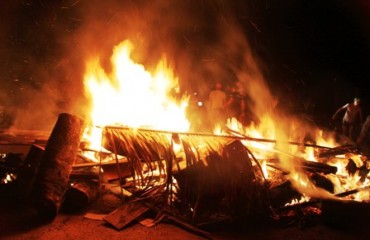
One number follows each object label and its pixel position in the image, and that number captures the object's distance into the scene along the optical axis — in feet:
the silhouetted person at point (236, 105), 37.32
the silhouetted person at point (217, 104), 37.37
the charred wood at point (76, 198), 17.15
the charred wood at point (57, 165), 15.47
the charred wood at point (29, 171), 17.24
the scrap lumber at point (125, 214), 15.69
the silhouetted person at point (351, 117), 38.83
